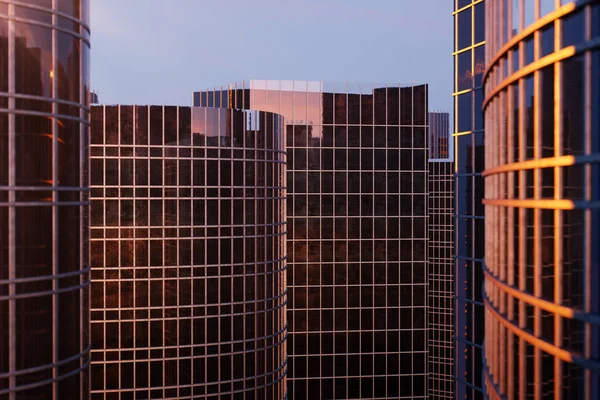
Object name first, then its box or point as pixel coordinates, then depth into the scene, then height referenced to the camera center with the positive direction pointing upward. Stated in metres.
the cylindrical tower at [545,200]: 12.77 +0.00
